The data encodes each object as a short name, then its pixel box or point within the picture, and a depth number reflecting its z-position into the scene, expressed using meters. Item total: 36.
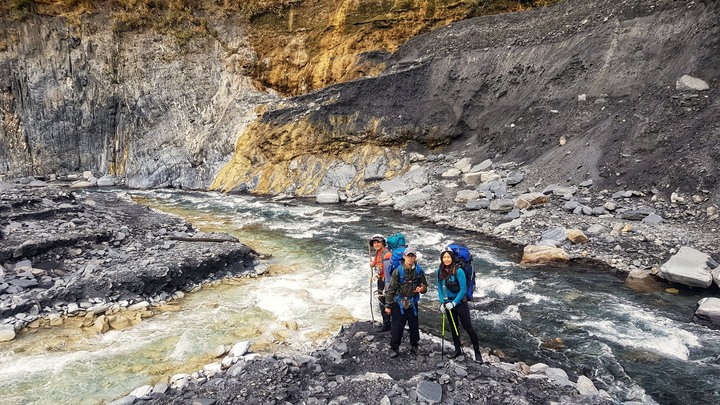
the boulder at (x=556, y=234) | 13.32
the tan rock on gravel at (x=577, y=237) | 12.89
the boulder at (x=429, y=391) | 5.74
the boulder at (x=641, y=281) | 10.40
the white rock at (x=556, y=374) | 6.57
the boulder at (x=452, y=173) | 20.90
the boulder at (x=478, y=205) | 17.08
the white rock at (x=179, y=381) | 6.54
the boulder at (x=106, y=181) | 33.41
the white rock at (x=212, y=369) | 6.99
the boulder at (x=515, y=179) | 18.06
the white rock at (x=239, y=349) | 7.71
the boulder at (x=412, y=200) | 19.41
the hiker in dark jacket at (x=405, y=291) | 6.57
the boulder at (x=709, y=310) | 8.54
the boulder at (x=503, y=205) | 16.27
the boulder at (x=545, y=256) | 12.32
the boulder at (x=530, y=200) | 15.84
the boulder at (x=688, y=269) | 10.11
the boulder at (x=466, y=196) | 17.95
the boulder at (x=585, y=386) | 6.18
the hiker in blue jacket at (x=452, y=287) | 6.39
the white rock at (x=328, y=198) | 22.66
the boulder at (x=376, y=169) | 23.89
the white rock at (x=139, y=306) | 9.61
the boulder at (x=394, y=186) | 21.77
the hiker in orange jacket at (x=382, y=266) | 7.37
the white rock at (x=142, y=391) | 6.40
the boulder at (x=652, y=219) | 13.05
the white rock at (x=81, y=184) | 32.13
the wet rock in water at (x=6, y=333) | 8.18
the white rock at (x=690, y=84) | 16.24
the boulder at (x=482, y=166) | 20.55
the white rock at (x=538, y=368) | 6.91
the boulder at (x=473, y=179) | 19.39
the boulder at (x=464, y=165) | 21.08
